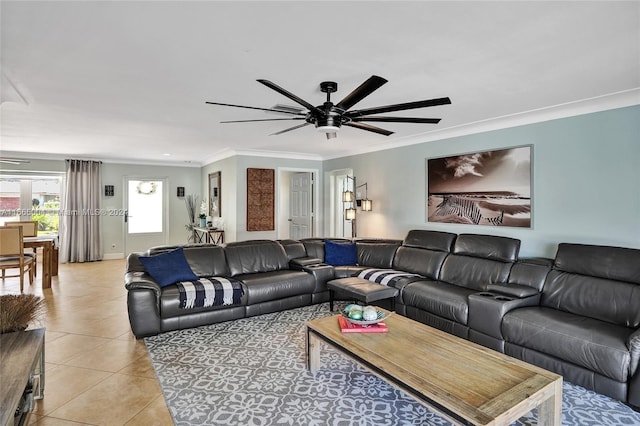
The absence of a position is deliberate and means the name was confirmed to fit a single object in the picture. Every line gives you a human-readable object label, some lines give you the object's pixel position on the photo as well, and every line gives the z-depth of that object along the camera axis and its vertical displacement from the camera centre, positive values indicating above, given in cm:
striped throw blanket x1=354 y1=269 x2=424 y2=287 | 417 -80
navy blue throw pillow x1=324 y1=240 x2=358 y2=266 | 514 -64
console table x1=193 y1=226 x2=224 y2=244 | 722 -52
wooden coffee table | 168 -92
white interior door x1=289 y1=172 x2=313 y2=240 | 746 +13
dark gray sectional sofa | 253 -82
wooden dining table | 541 -62
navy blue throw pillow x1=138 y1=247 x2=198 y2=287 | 377 -63
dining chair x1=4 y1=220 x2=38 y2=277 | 611 -32
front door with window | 853 -4
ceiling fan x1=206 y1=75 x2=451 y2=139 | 228 +75
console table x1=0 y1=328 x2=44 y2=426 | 153 -81
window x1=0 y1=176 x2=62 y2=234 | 748 +25
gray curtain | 767 -4
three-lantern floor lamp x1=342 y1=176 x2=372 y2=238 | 605 +16
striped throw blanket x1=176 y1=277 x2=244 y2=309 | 360 -87
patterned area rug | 220 -129
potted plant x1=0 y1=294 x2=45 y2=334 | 217 -64
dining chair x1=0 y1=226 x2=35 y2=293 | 498 -55
